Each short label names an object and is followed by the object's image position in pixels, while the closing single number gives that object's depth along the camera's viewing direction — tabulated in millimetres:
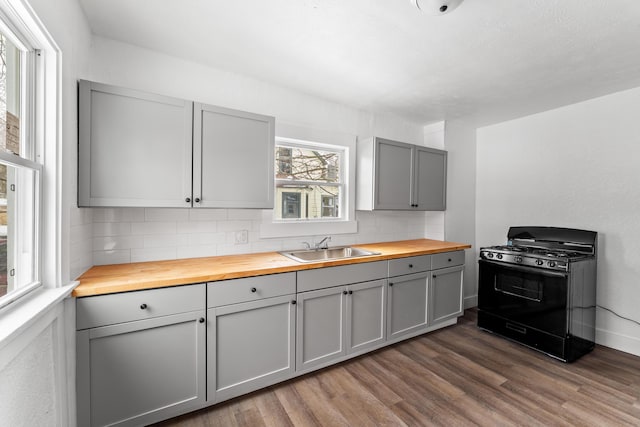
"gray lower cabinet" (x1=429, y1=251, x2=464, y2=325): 2979
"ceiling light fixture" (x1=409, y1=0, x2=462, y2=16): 1504
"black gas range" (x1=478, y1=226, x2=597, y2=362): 2512
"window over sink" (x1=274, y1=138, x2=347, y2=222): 2805
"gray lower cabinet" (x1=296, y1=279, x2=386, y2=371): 2184
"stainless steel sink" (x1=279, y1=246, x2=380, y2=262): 2702
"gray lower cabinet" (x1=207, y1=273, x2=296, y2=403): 1823
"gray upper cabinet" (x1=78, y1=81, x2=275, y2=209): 1704
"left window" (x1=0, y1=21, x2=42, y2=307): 1110
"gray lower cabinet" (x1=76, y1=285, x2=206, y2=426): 1509
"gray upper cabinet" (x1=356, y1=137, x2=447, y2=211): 2984
